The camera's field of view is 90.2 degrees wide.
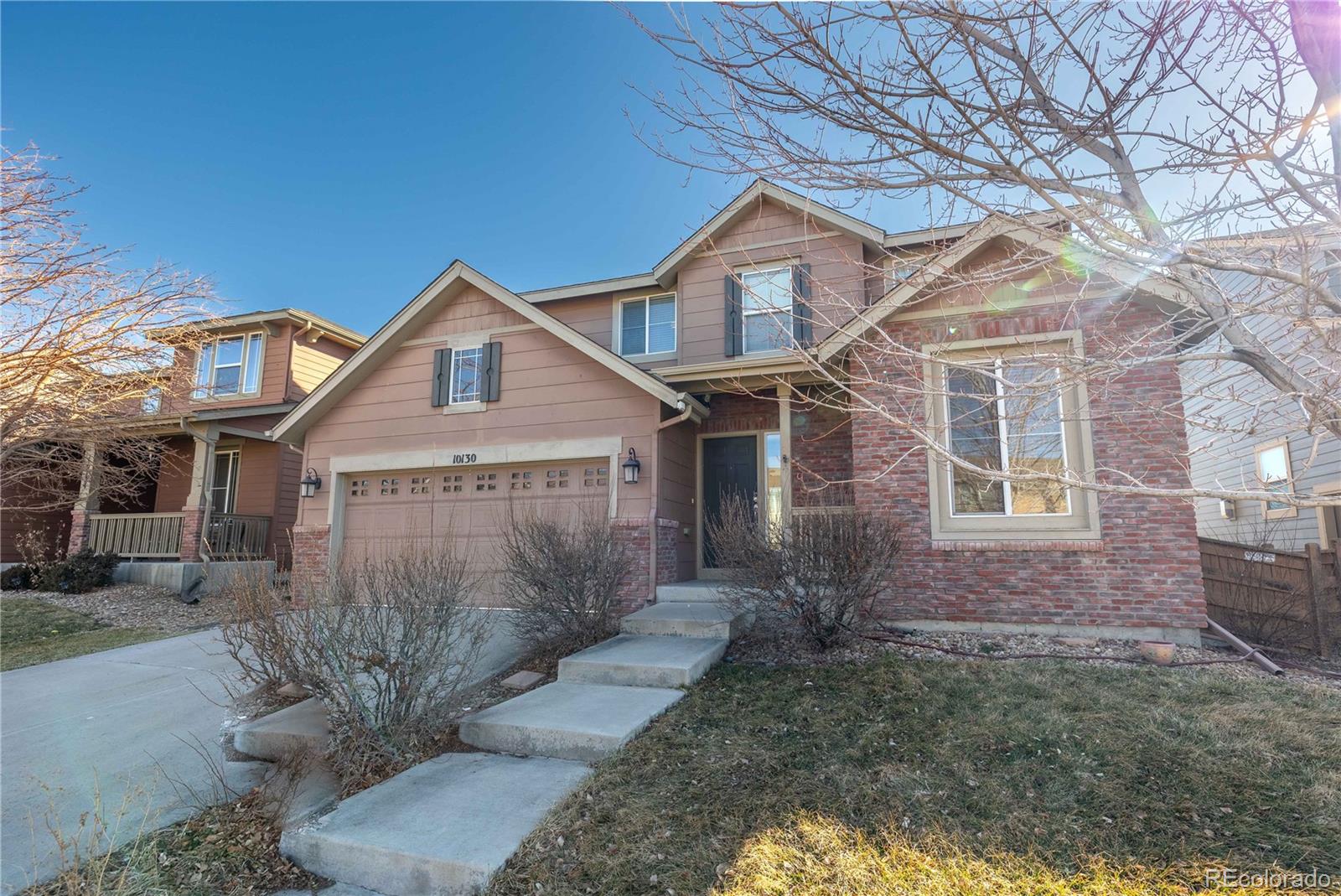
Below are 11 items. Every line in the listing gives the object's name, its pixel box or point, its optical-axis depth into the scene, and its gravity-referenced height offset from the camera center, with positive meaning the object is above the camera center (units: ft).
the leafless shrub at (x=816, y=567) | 21.12 -1.27
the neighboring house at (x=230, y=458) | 45.62 +5.24
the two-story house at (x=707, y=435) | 23.61 +4.42
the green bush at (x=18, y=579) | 42.88 -3.35
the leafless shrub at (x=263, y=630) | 15.43 -2.44
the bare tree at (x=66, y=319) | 21.34 +7.50
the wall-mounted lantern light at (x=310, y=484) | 37.11 +2.35
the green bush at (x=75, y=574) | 41.57 -2.99
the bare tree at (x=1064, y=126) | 10.21 +6.75
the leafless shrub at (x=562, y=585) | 23.38 -2.02
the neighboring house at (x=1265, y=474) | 34.78 +3.21
